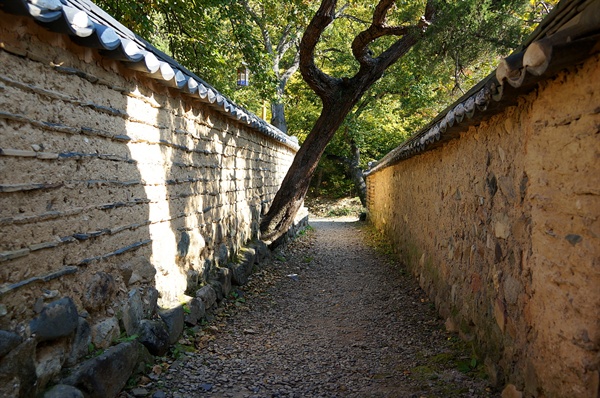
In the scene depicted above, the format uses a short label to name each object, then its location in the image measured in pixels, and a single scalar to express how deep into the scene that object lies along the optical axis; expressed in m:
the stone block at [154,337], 3.54
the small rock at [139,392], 3.10
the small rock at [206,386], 3.43
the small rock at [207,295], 4.91
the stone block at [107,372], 2.62
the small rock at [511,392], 2.67
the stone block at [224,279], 5.64
